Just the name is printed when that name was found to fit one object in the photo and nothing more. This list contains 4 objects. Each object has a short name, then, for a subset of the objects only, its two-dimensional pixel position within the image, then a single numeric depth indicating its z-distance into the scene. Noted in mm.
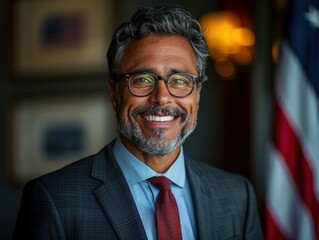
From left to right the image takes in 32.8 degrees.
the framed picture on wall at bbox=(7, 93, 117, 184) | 3797
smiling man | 1629
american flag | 2186
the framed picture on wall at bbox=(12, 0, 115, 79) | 3758
